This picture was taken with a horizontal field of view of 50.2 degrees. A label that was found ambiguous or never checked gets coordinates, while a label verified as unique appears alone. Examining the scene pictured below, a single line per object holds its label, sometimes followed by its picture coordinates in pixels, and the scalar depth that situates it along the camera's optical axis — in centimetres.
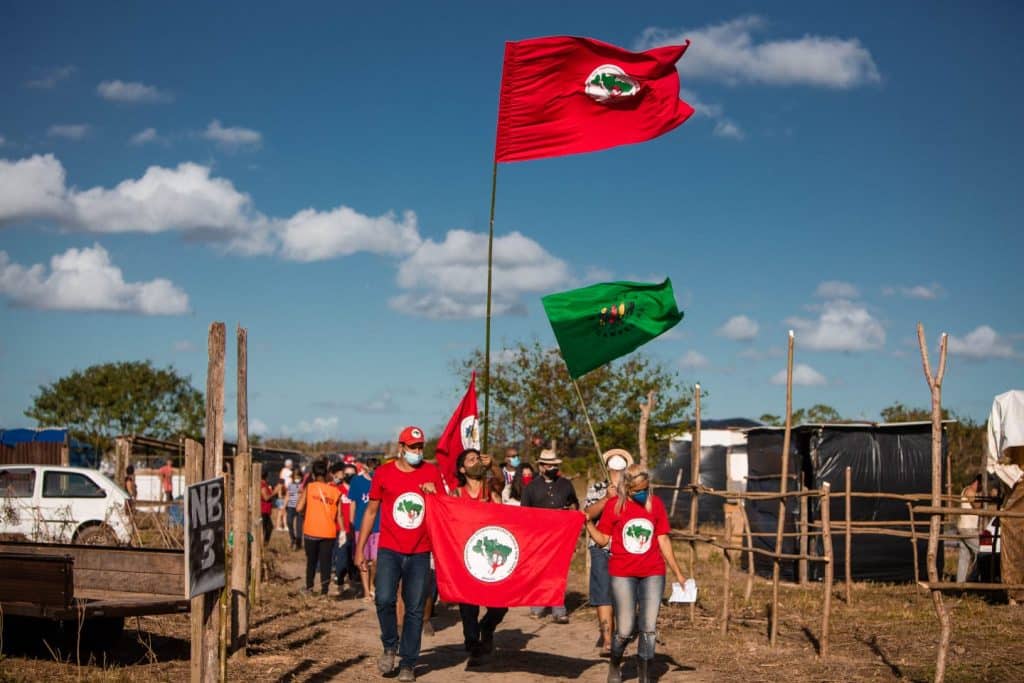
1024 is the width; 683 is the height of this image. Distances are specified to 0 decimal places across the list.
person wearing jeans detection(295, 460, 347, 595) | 1559
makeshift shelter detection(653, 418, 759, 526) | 3400
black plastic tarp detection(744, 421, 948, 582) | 1923
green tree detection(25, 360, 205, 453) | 5756
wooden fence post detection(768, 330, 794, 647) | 1178
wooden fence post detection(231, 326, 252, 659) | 1023
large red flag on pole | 1266
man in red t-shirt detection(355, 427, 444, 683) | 961
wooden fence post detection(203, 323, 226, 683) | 832
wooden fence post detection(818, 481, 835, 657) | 1110
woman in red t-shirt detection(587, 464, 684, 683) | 908
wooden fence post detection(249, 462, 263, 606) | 1327
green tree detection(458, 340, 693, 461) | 3025
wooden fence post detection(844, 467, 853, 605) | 1567
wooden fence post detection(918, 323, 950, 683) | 1241
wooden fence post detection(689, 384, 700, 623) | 1514
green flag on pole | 1243
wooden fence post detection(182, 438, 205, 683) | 693
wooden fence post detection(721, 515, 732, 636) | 1283
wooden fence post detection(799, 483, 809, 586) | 1532
